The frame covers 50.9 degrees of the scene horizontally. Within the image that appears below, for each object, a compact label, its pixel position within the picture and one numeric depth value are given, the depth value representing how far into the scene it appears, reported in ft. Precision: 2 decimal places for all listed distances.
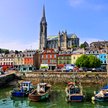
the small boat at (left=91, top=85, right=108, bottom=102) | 57.68
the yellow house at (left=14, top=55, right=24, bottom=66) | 149.51
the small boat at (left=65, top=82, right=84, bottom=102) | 57.10
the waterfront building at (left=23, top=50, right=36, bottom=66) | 145.73
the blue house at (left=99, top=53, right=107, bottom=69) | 129.54
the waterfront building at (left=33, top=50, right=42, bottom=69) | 147.05
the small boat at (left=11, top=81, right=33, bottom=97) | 64.69
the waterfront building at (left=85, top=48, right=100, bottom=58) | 133.53
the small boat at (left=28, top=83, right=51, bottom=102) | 58.67
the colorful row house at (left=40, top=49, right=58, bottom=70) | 141.19
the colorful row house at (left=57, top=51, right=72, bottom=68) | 140.53
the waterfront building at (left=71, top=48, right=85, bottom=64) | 137.47
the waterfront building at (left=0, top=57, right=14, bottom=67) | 154.97
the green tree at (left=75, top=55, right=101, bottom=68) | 115.03
